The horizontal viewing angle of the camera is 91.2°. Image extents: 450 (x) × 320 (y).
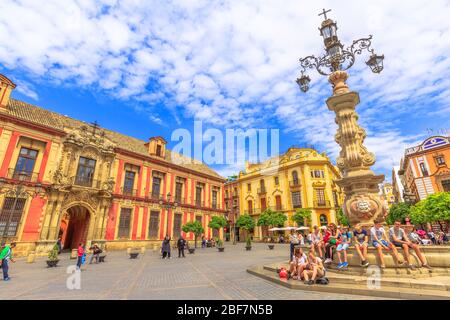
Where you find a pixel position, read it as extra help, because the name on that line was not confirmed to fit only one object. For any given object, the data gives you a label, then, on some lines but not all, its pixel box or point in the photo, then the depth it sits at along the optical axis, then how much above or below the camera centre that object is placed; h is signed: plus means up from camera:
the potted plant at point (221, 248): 18.84 -1.20
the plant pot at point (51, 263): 10.59 -1.27
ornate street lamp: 7.21 +3.47
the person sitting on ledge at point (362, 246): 5.56 -0.36
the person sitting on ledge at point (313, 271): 5.42 -0.92
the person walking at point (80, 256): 9.70 -0.88
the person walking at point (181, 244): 14.99 -0.66
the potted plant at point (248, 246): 20.08 -1.13
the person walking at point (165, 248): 14.34 -0.87
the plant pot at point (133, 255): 14.22 -1.26
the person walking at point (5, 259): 7.43 -0.74
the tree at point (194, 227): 21.17 +0.61
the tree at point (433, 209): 17.16 +1.65
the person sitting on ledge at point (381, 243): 5.30 -0.28
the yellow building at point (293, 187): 31.62 +6.77
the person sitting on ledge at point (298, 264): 5.90 -0.84
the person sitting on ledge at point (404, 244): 5.18 -0.30
